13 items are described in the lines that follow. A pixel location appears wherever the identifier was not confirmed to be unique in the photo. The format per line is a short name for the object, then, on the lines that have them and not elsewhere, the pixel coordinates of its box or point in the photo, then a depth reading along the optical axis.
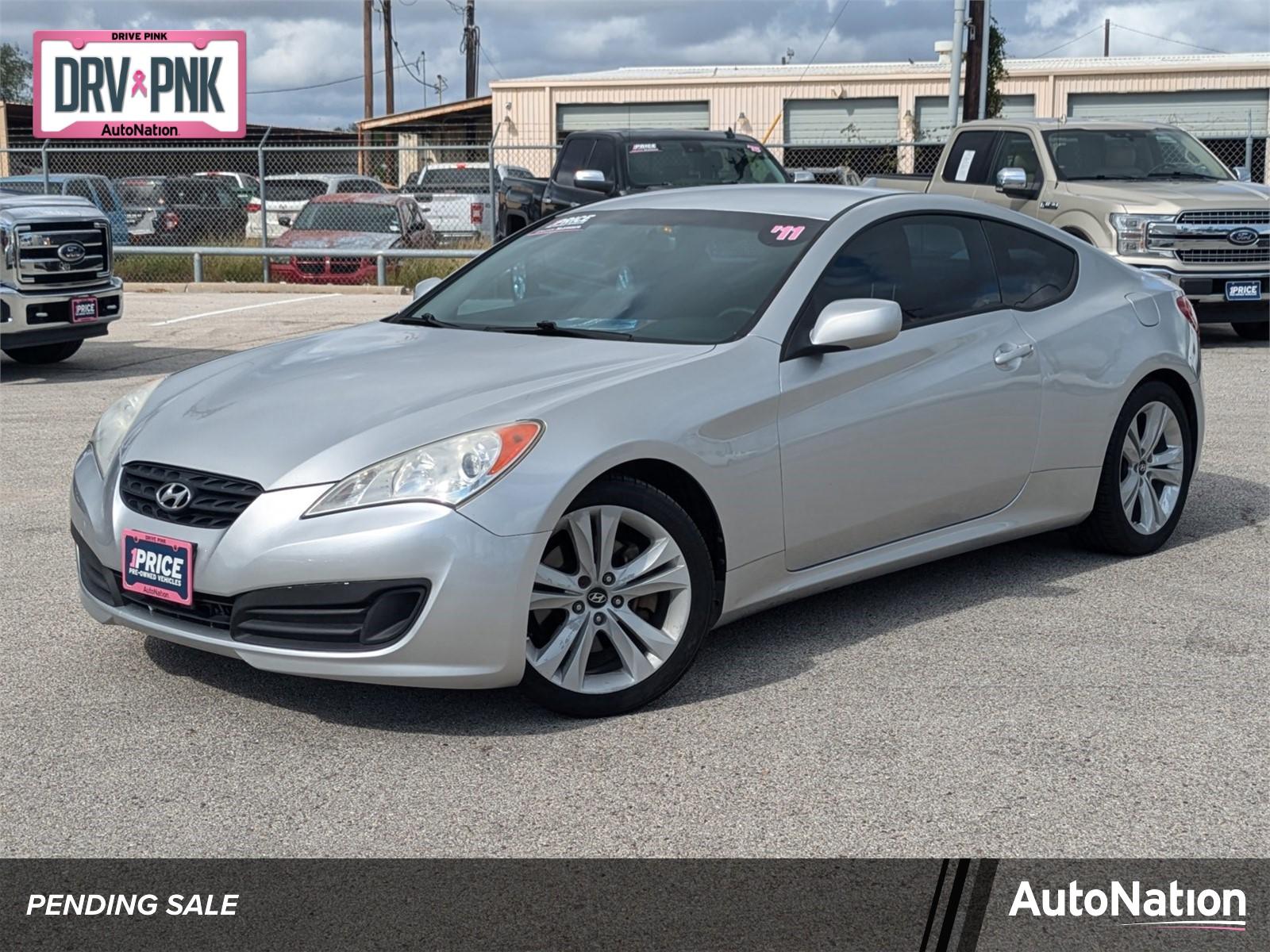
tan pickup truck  13.38
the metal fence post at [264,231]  21.64
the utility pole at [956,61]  22.98
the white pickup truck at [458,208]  22.12
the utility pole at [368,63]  46.88
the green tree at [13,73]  93.00
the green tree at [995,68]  31.41
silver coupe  4.20
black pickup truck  15.27
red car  21.28
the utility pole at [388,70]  48.75
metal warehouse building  45.91
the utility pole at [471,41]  56.38
